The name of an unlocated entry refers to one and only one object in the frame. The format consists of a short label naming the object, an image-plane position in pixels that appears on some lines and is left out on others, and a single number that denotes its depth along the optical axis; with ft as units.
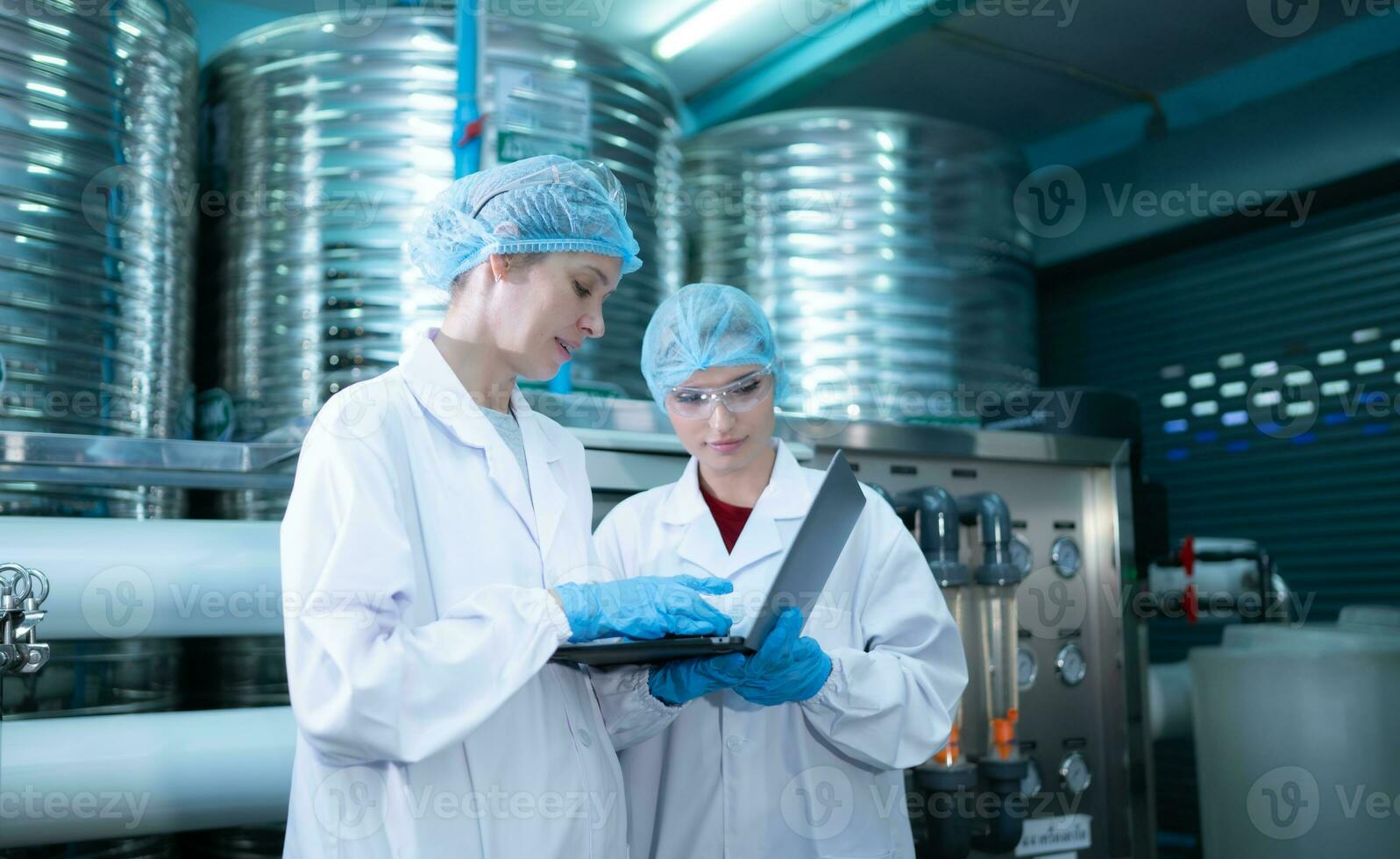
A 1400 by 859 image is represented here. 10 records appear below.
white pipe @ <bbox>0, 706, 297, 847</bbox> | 5.63
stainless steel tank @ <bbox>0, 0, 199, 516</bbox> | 6.82
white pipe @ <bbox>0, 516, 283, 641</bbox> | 5.94
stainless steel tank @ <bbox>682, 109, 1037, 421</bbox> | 9.75
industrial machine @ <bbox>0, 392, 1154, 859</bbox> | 5.98
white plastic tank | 8.95
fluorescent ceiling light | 11.39
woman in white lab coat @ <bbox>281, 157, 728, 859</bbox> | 4.21
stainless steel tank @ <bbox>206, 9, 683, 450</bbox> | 7.97
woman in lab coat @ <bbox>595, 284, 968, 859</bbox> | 5.78
